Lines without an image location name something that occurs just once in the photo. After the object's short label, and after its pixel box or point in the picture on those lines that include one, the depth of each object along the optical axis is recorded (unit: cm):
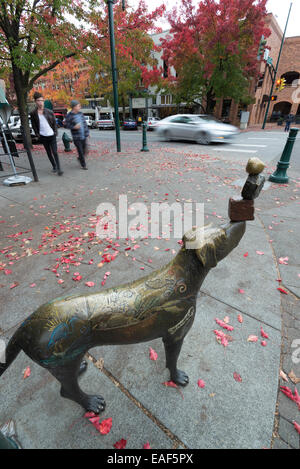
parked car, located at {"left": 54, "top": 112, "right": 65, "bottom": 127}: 4071
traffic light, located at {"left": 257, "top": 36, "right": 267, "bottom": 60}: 1501
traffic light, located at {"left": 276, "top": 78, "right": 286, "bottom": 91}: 2430
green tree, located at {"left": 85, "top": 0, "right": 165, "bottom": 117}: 938
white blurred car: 1327
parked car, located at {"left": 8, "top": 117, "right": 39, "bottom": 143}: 1524
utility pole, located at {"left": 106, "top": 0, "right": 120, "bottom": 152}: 830
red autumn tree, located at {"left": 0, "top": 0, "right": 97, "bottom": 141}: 733
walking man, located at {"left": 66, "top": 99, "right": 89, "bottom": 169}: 671
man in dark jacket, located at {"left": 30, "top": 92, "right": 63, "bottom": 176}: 600
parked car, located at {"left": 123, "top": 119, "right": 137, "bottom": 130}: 2827
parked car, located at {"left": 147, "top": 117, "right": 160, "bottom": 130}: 2637
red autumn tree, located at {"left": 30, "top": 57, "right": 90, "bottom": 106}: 2495
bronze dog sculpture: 113
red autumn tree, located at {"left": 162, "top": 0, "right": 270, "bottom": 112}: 1750
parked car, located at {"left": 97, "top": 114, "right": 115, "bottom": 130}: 2989
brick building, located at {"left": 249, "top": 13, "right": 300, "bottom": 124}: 3216
